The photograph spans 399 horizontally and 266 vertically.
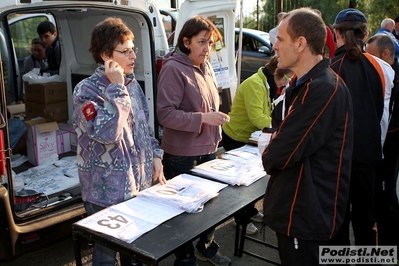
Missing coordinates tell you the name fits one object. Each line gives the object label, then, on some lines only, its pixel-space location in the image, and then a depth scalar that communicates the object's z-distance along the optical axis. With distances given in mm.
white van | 2589
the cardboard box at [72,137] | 4621
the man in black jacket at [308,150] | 1800
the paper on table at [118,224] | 1935
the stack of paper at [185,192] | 2221
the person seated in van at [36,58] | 6086
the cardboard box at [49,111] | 4844
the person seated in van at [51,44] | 5539
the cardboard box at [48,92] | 4812
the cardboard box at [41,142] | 4320
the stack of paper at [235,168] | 2627
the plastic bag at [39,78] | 4988
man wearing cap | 2707
